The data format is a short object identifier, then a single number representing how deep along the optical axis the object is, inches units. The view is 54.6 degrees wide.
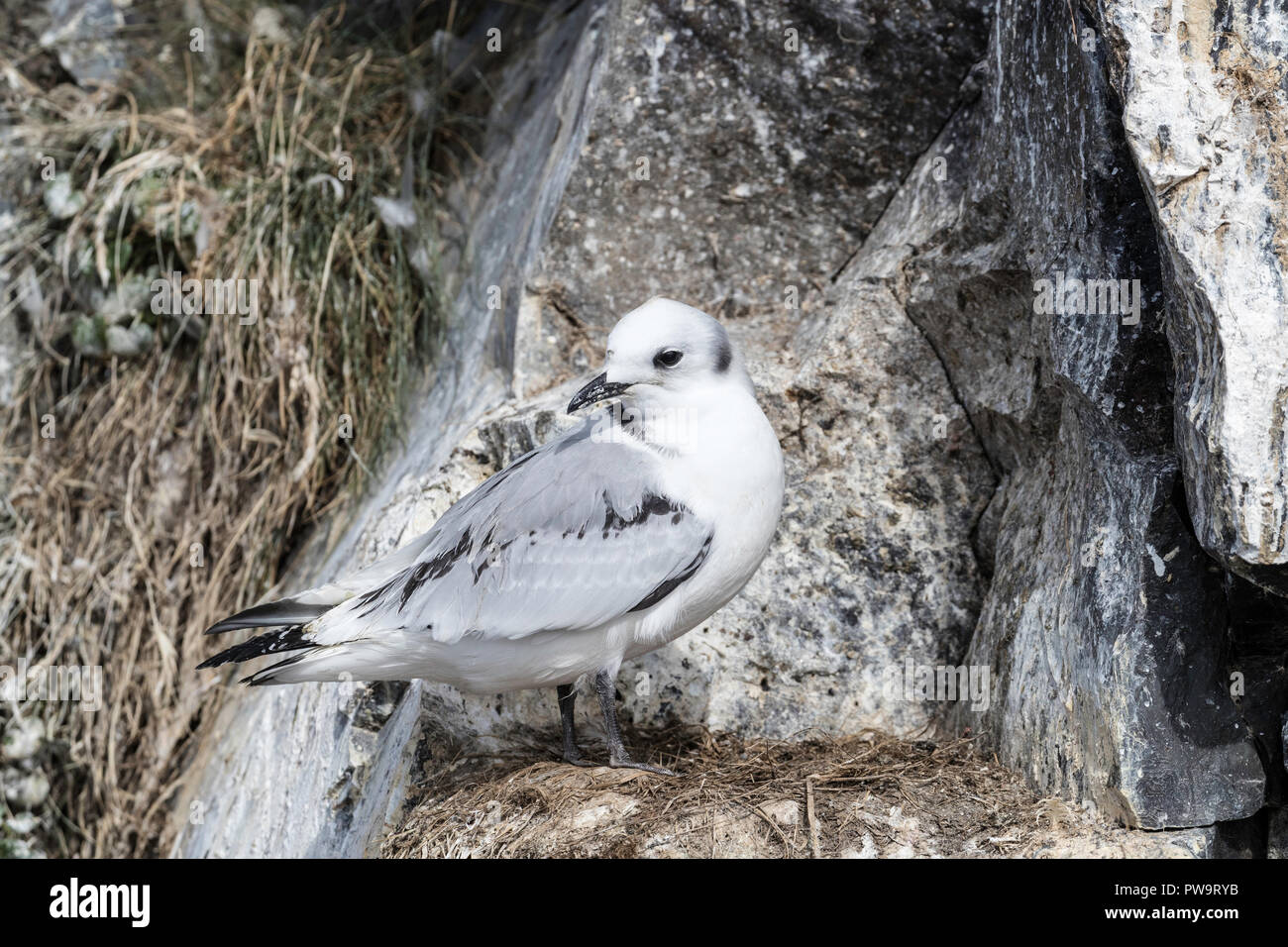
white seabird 125.7
